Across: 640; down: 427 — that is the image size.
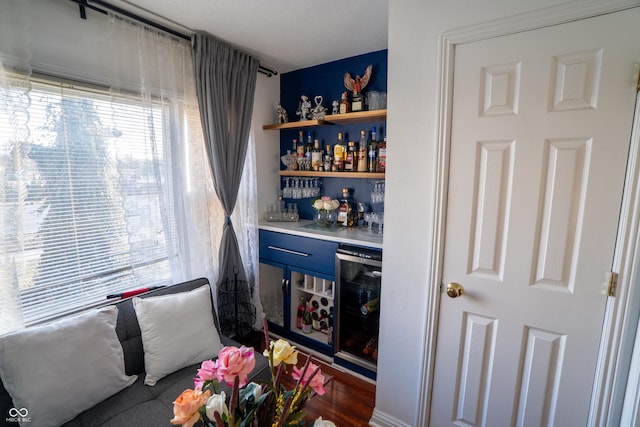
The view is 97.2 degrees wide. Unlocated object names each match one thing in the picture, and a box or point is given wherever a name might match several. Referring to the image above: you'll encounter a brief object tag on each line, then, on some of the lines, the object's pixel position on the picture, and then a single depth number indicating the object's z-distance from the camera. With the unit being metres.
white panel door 1.06
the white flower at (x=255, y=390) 0.79
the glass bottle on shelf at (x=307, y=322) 2.47
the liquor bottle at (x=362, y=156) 2.24
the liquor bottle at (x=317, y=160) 2.49
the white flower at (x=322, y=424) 0.68
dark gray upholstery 1.20
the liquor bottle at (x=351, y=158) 2.32
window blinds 1.37
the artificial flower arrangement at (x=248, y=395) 0.67
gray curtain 1.98
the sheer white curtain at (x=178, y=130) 1.71
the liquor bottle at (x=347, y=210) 2.42
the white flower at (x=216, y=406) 0.67
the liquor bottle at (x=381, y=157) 2.15
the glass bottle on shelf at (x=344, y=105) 2.25
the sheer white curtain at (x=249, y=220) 2.41
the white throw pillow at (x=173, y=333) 1.45
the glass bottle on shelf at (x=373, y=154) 2.21
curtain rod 1.50
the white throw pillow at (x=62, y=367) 1.10
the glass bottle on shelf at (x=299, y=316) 2.54
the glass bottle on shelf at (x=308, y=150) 2.56
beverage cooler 2.04
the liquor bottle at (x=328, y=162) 2.45
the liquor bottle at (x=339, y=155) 2.34
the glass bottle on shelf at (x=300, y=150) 2.60
